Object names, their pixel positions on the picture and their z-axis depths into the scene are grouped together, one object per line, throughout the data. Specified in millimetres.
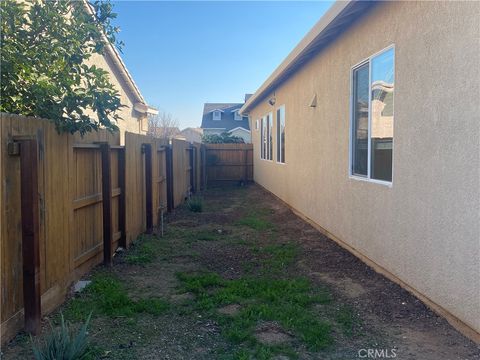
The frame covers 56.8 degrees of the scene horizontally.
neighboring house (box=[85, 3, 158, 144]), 12636
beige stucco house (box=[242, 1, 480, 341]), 3744
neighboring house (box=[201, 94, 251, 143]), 47031
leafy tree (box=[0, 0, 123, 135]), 4203
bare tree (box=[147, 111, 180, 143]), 48500
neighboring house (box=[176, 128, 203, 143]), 64488
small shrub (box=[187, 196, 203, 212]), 11539
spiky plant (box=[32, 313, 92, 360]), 3107
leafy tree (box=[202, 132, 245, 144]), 26281
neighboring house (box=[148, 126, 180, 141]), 47416
